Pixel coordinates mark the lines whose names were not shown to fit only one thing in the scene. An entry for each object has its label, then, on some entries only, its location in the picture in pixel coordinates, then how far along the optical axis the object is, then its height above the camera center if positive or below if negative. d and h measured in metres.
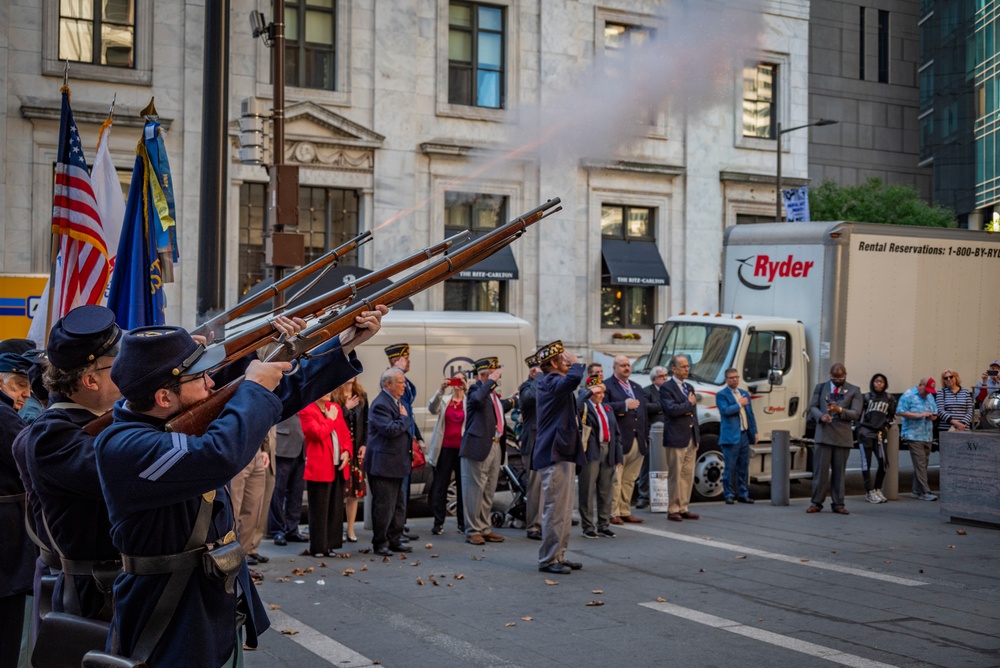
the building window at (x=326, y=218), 26.81 +2.32
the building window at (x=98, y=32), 24.61 +6.14
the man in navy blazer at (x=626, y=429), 14.12 -1.37
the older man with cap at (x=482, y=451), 12.60 -1.50
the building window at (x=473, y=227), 28.27 +2.25
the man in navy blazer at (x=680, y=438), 14.52 -1.52
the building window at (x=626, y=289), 30.02 +0.85
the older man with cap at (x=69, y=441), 4.18 -0.54
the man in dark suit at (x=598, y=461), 12.62 -1.62
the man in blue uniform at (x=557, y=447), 10.58 -1.22
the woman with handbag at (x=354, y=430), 12.35 -1.28
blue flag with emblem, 8.25 +0.51
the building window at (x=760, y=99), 26.41 +5.48
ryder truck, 17.11 +0.10
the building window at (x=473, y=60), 28.17 +6.44
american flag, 8.45 +0.59
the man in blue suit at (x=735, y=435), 15.95 -1.58
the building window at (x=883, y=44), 66.44 +16.68
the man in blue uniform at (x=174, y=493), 3.58 -0.58
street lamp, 26.27 +3.12
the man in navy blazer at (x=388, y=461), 11.67 -1.51
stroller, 13.97 -2.25
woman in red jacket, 11.45 -1.59
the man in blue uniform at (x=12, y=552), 5.55 -1.20
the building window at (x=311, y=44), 26.50 +6.39
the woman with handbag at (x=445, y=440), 13.39 -1.45
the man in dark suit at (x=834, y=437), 15.21 -1.53
